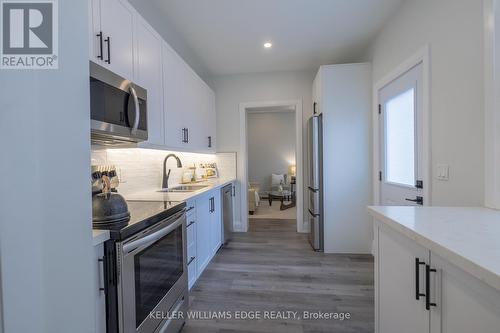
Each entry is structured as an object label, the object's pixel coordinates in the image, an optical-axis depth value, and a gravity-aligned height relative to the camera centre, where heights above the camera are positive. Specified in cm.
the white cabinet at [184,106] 230 +68
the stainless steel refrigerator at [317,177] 315 -20
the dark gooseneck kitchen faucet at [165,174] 278 -11
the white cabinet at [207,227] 245 -74
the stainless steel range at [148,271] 106 -58
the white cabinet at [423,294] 67 -47
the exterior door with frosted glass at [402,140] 209 +21
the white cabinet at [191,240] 215 -71
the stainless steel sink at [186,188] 275 -29
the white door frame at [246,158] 402 +10
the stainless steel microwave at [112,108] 121 +32
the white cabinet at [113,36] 139 +83
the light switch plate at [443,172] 172 -8
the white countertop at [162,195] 199 -28
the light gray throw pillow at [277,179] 740 -50
